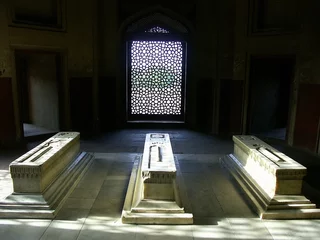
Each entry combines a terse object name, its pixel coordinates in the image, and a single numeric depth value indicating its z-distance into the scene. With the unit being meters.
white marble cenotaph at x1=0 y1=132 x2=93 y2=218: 3.13
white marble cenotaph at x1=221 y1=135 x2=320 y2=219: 3.18
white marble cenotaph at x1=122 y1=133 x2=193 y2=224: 3.03
